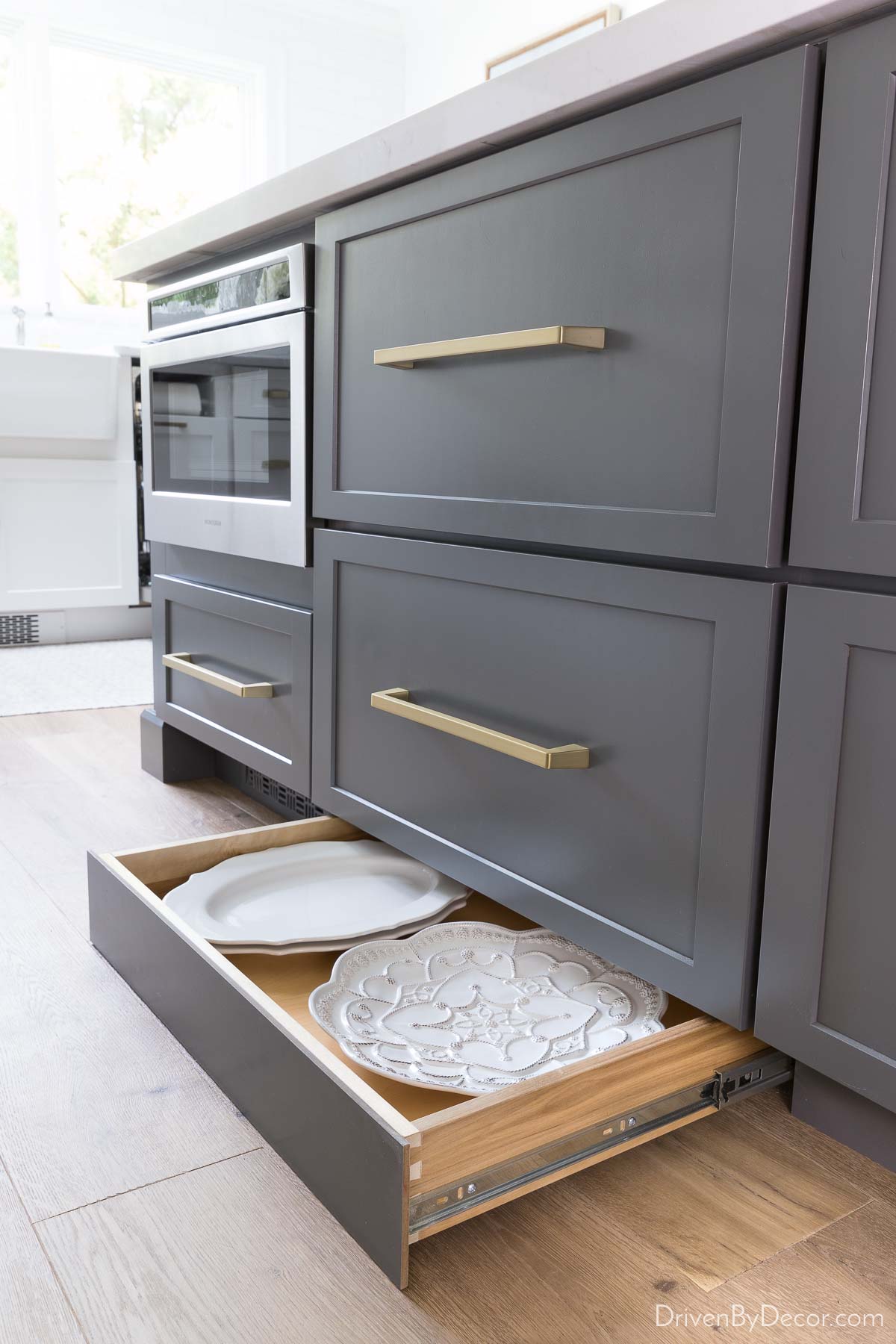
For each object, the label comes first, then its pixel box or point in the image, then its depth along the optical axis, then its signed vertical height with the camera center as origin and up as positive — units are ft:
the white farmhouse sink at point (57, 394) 10.68 +0.78
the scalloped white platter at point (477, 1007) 3.02 -1.57
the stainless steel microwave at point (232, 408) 4.62 +0.33
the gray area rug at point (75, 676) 8.70 -1.80
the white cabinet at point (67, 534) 10.96 -0.62
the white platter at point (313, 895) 3.77 -1.55
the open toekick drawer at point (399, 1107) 2.41 -1.53
